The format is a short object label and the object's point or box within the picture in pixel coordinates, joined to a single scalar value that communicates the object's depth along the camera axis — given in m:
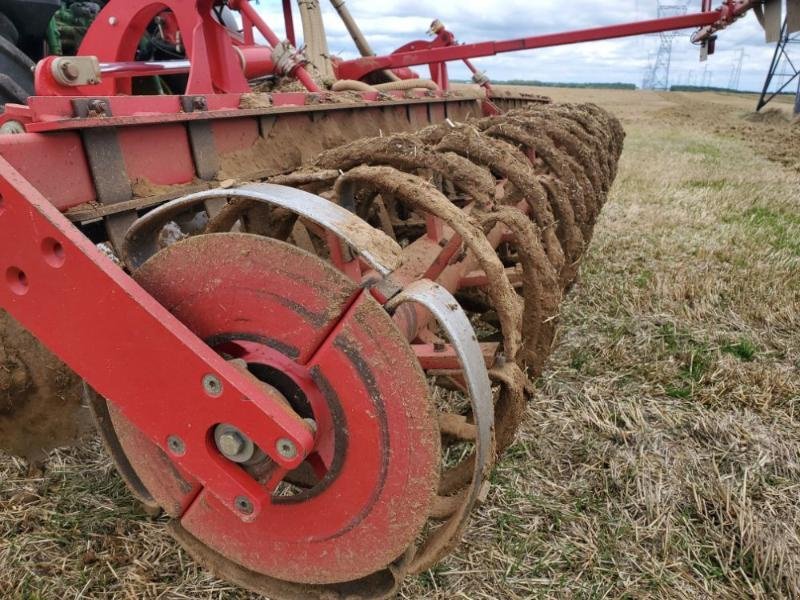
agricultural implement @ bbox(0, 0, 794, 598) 1.17
